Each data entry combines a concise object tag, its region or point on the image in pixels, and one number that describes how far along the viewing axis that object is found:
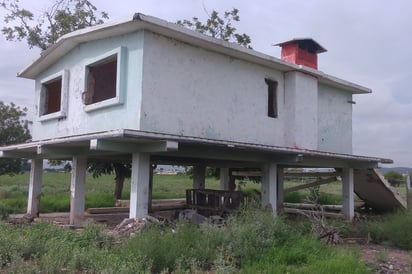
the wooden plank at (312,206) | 17.98
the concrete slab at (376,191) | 16.22
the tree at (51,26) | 20.55
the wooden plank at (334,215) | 15.55
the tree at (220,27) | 21.75
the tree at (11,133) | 25.03
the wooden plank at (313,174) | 16.48
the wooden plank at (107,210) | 15.64
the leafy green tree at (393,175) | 55.69
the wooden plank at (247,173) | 18.44
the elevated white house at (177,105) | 9.84
